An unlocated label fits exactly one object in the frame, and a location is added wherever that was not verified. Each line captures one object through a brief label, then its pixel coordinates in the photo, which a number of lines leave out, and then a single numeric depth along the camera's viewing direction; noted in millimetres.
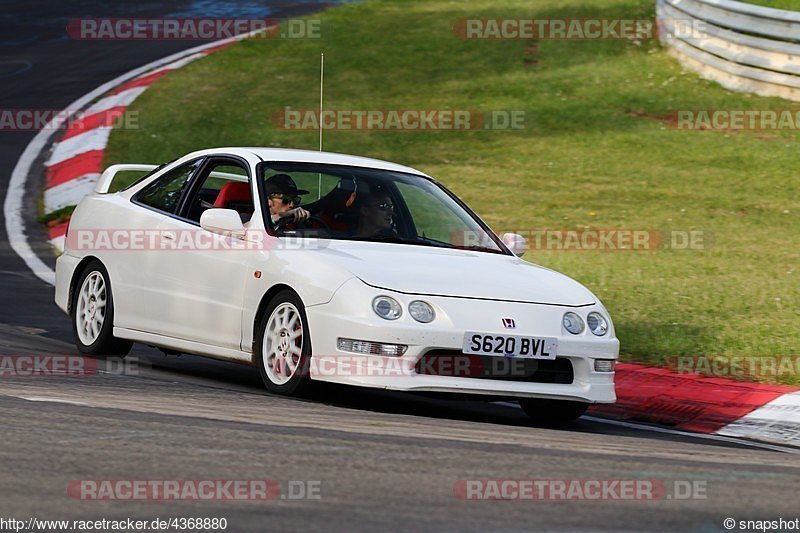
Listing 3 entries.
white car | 14352
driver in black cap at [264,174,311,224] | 16344
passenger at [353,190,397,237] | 16375
